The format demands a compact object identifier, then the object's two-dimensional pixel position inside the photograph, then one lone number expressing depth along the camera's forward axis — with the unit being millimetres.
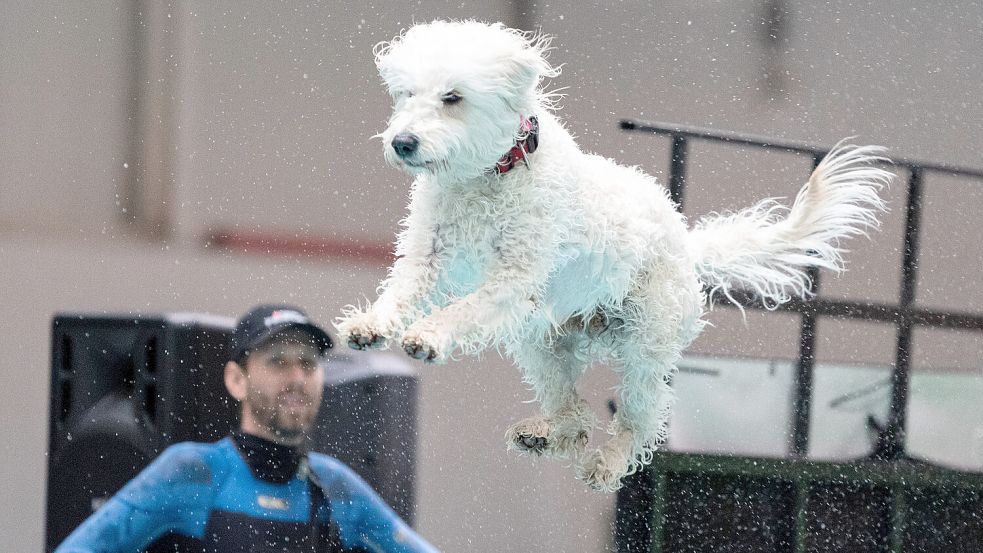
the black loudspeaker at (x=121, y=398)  16213
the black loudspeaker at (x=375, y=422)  16072
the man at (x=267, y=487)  16014
